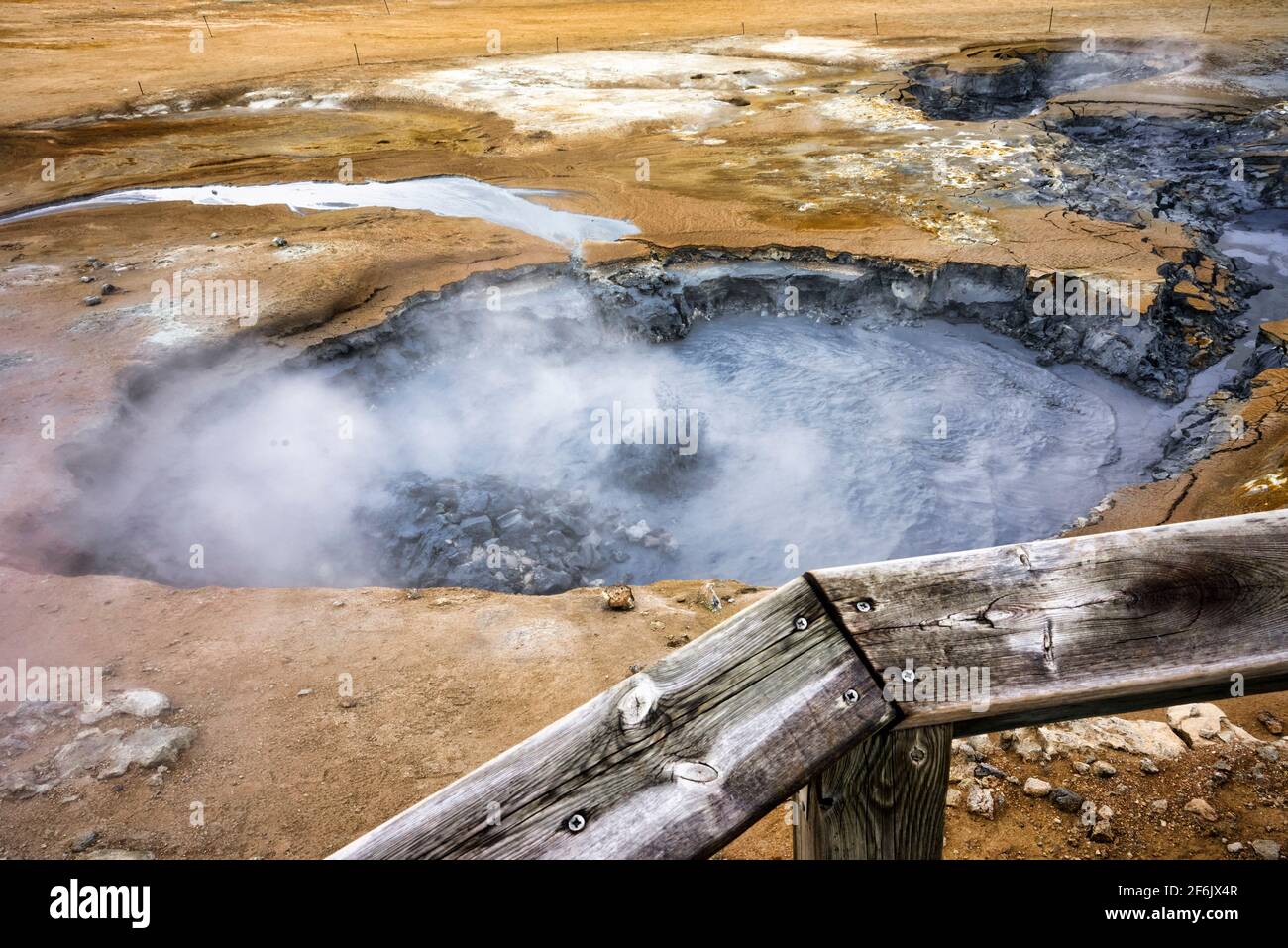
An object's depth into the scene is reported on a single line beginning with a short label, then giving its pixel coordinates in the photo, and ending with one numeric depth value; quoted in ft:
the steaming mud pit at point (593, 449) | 19.38
